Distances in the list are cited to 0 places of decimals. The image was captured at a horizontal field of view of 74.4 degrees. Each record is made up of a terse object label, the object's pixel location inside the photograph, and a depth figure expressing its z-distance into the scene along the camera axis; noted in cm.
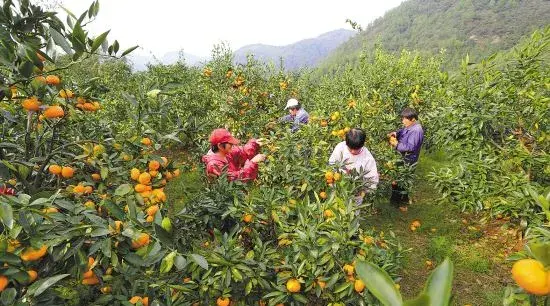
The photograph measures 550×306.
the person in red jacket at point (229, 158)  356
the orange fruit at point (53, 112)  180
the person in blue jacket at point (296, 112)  646
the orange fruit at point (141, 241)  136
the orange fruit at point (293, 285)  209
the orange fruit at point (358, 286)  212
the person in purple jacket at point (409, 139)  532
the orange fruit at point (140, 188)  203
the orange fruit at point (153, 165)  217
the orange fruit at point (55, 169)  187
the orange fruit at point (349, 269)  215
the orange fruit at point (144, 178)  204
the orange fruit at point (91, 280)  167
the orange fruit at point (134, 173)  204
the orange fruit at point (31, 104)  178
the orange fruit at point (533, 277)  72
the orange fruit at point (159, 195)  199
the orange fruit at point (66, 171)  190
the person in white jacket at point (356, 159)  376
